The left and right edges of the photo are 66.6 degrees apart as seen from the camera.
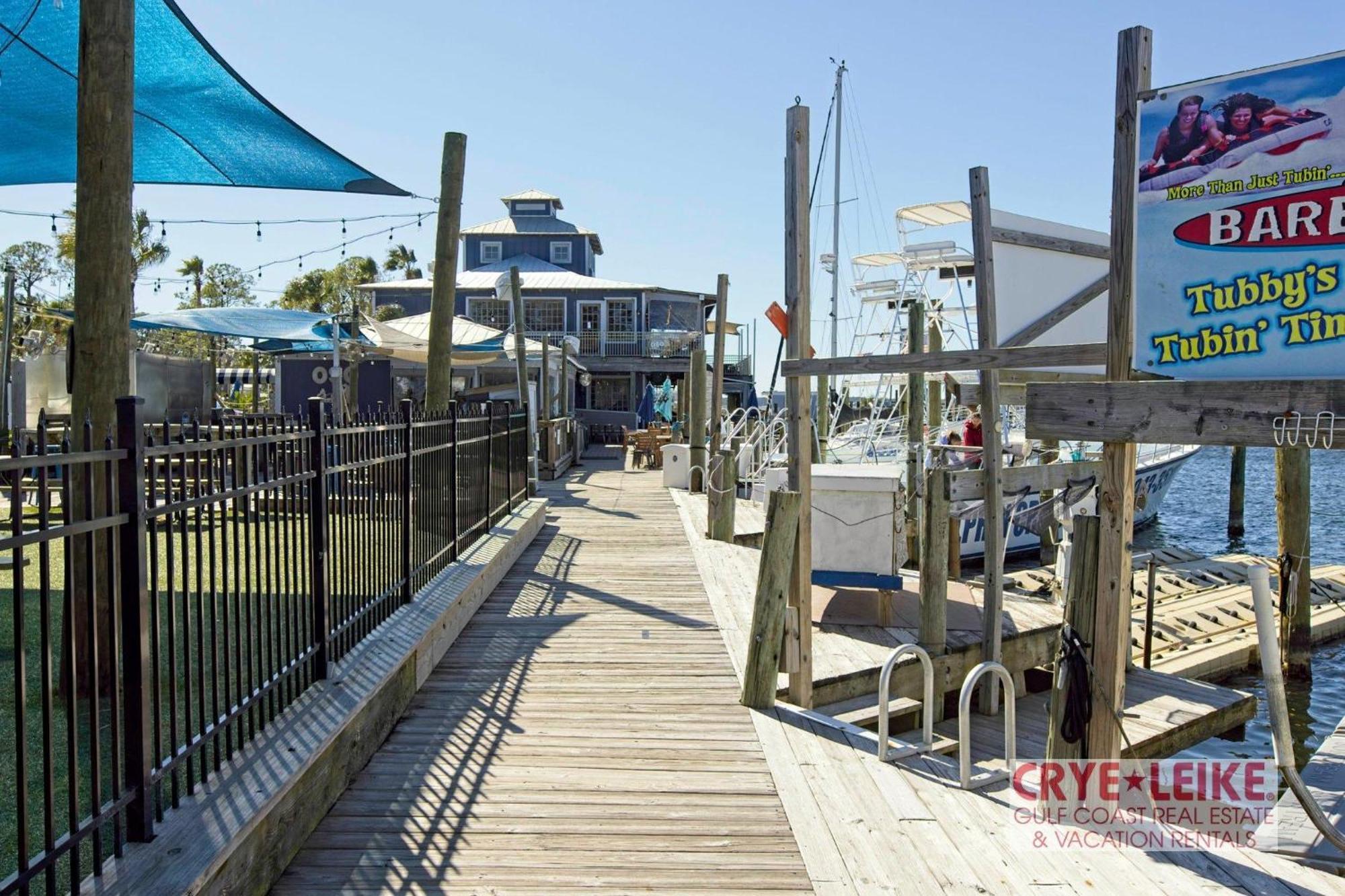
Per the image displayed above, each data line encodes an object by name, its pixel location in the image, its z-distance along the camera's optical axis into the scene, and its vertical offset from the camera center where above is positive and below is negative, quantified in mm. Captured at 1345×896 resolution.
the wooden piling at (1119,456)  4703 -232
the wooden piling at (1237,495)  28812 -2461
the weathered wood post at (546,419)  22250 -374
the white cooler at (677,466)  20172 -1244
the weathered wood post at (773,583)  6230 -1090
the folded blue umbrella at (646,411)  32906 -233
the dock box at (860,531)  8828 -1089
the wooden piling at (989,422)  7184 -112
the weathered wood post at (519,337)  20703 +1340
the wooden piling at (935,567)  7980 -1258
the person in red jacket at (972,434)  14594 -394
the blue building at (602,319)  42062 +3567
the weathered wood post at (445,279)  12281 +1500
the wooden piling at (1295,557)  12711 -1842
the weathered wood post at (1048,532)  15339 -2245
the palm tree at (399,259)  63656 +8884
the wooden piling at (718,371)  15630 +554
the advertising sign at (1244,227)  4105 +773
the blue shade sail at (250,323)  19031 +1515
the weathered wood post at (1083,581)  4965 -848
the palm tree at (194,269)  50438 +6431
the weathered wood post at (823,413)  21953 -178
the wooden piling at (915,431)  12953 -337
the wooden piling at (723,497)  13000 -1182
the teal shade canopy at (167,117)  7523 +2470
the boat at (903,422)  18953 -358
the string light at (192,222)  12256 +2407
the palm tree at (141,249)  38000 +5894
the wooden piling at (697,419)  17922 -261
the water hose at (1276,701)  4168 -1230
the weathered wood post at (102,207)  5027 +949
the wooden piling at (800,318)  6547 +560
